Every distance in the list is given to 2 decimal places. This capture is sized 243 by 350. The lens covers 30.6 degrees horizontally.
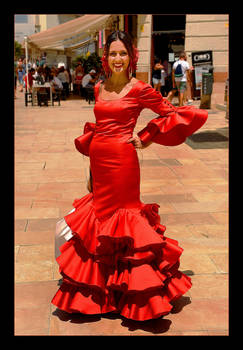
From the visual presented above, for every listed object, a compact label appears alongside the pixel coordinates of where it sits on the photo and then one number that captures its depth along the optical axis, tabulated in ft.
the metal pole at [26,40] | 61.29
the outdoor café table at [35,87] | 61.87
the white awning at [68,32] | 63.77
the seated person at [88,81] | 65.95
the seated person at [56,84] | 67.62
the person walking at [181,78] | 50.62
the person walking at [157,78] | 61.67
